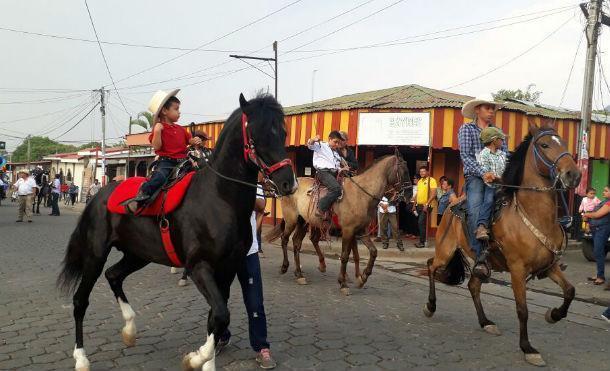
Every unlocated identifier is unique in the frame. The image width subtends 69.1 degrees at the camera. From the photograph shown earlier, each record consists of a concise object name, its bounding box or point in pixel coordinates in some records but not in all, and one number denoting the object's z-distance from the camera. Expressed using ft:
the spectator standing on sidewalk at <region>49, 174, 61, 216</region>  70.28
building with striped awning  41.60
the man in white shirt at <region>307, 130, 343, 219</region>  25.79
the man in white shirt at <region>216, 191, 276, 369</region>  12.96
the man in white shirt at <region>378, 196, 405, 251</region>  38.47
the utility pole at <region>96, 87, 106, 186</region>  99.38
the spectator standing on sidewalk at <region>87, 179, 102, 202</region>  79.42
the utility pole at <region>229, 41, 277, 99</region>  64.90
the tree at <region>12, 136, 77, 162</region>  284.82
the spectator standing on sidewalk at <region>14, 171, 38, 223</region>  55.84
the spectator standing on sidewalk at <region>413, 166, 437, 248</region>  39.96
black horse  11.09
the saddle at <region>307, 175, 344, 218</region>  26.70
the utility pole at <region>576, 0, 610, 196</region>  41.39
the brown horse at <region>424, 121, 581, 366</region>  14.44
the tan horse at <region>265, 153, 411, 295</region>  24.86
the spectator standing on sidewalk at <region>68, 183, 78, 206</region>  98.43
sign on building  41.73
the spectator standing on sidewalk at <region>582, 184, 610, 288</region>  27.45
